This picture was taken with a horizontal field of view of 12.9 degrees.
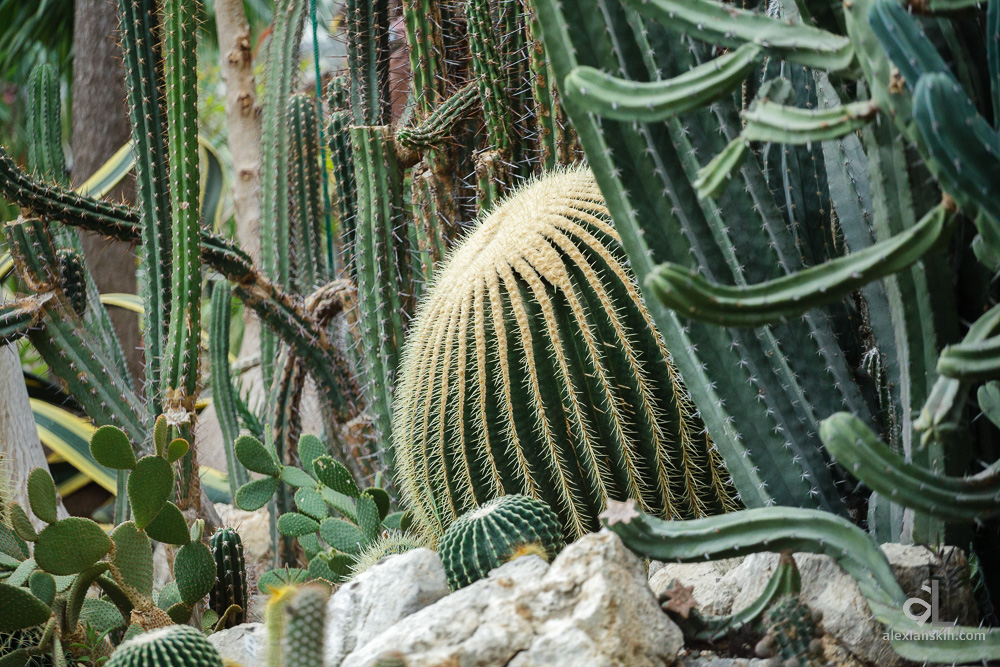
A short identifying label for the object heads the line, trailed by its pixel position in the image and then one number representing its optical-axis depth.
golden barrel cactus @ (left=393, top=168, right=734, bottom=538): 7.20
